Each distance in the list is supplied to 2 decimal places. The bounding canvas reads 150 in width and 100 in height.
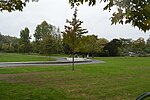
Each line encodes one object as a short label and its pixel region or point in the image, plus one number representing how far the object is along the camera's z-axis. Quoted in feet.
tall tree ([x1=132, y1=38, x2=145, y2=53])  128.07
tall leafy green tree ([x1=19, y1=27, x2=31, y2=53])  106.73
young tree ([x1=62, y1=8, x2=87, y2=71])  35.96
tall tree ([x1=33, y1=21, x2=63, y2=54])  65.64
